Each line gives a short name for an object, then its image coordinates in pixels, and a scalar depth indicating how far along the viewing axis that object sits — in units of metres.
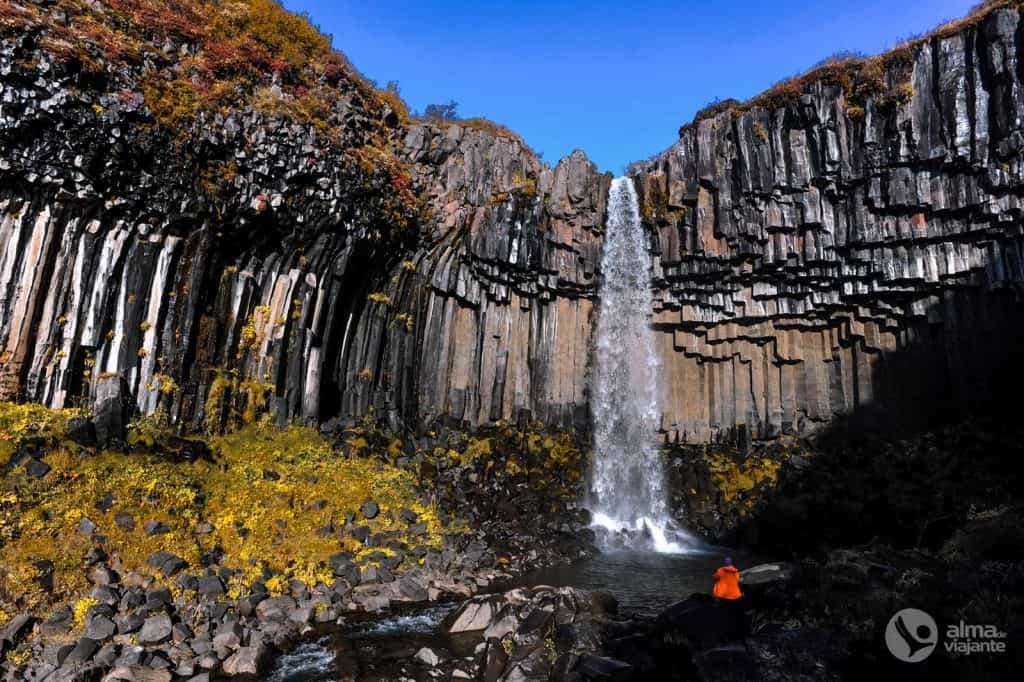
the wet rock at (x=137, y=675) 8.95
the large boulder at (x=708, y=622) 9.54
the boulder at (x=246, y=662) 9.67
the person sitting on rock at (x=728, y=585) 10.34
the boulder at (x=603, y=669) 8.48
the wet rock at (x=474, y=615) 11.43
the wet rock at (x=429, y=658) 10.02
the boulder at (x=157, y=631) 10.21
